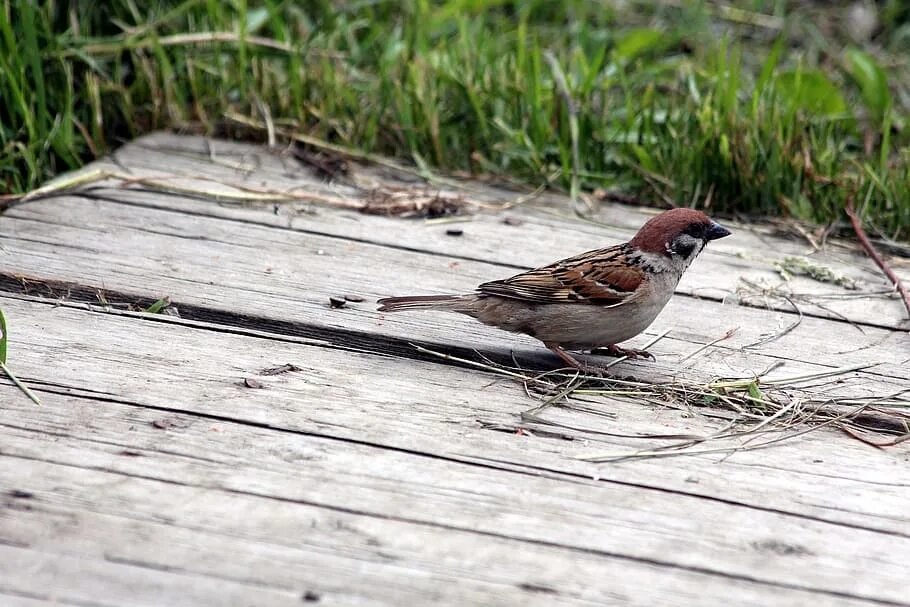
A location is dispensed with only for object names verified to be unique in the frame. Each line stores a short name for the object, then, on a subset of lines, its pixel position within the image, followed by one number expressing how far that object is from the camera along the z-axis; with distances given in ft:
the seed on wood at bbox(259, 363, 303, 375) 19.19
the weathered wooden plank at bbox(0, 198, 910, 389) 21.76
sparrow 21.17
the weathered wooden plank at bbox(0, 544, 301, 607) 12.74
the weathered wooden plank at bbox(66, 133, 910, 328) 25.16
